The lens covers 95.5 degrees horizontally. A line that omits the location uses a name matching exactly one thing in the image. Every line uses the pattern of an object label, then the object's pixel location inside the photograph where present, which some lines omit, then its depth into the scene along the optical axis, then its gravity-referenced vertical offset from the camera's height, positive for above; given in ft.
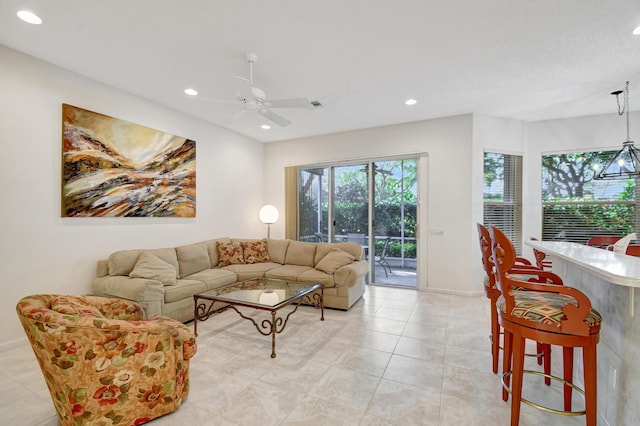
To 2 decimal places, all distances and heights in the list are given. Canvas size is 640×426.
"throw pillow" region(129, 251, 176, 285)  10.59 -2.13
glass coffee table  8.95 -2.82
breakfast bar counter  4.39 -1.95
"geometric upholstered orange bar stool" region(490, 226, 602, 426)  4.60 -1.81
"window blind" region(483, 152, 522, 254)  15.46 +1.07
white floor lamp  18.35 -0.07
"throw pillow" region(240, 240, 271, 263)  15.51 -2.11
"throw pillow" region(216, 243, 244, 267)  14.82 -2.14
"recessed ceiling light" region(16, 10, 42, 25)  7.28 +5.02
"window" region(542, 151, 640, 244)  14.25 +0.63
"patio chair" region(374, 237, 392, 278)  17.11 -2.62
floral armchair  4.93 -2.75
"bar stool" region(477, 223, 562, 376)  6.75 -1.64
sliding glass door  16.47 +0.11
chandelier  11.28 +2.28
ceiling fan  8.92 +3.50
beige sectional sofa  10.20 -2.50
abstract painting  10.15 +1.79
